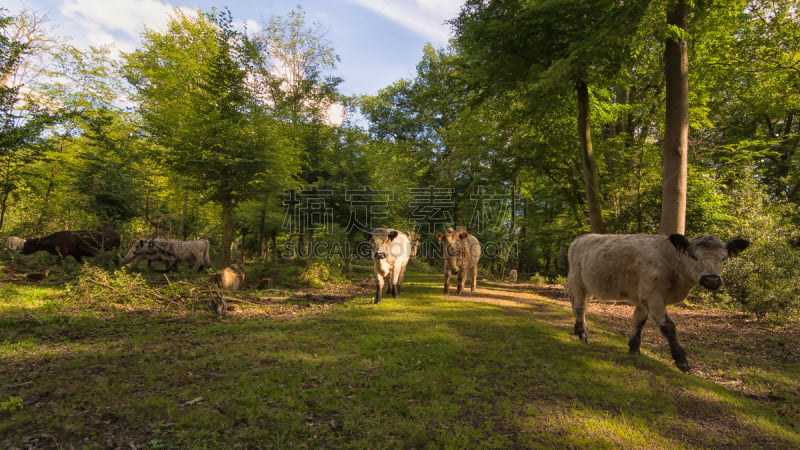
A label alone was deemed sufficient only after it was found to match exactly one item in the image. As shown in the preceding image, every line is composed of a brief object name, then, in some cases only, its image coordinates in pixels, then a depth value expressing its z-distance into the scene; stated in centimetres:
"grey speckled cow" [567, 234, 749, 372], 514
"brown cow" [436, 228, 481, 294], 1282
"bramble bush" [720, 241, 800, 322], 857
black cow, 1300
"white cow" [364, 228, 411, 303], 1076
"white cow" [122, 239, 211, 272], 1420
